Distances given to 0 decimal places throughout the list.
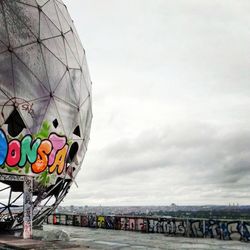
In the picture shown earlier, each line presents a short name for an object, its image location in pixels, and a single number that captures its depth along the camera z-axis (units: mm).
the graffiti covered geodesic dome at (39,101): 15360
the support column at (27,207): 16411
